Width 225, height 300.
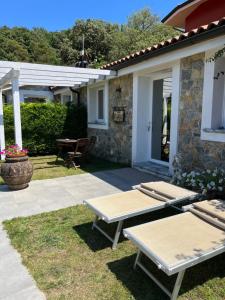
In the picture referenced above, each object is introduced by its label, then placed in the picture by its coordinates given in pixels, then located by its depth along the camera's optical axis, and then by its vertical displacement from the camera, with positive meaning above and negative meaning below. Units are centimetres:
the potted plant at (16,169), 551 -124
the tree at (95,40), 2967 +841
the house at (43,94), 1443 +105
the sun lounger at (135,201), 334 -131
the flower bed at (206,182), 433 -124
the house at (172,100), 509 +33
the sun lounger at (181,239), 233 -132
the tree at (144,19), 3216 +1174
